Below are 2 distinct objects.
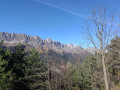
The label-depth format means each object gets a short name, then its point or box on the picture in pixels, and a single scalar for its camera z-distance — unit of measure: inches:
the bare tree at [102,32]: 160.8
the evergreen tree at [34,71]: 500.4
